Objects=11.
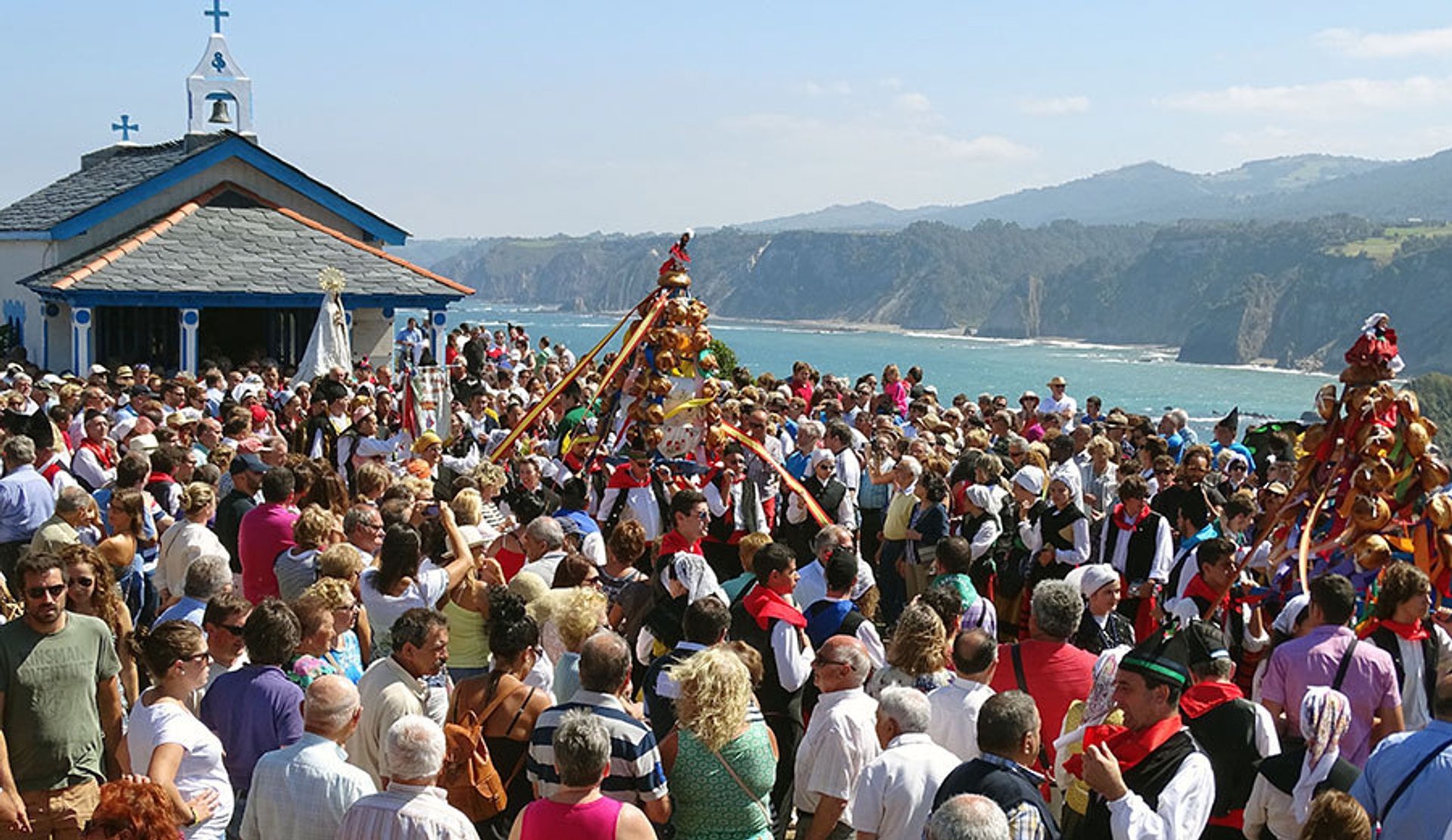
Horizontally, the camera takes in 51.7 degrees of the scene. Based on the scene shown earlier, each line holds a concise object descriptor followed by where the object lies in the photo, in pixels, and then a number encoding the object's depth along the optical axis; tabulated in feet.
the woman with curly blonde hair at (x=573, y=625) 19.39
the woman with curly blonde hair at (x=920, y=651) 19.27
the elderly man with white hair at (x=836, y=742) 17.54
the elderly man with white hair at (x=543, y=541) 24.77
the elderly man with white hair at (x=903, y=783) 16.21
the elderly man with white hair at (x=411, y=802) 14.46
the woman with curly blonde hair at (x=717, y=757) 16.65
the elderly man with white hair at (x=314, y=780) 15.62
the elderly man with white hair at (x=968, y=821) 12.85
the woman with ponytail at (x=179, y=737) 15.96
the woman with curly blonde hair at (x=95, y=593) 19.44
